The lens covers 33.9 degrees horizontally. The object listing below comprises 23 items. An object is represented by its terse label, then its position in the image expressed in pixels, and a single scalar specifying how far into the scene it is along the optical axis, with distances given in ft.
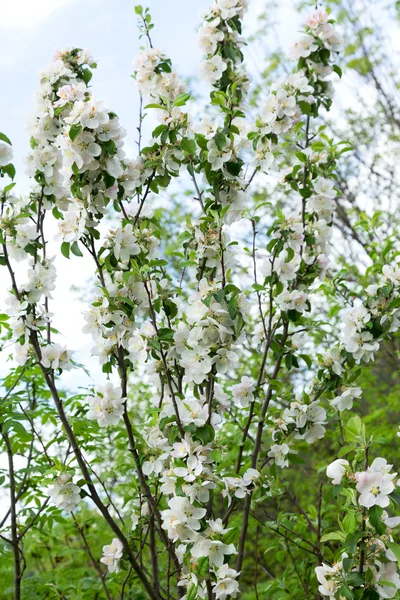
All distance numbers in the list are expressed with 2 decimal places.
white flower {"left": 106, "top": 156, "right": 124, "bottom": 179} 6.58
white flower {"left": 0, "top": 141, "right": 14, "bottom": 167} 7.13
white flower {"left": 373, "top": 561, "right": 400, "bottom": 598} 5.23
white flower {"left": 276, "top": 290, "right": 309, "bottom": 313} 8.20
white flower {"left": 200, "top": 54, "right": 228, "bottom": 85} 8.23
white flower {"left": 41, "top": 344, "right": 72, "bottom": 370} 7.18
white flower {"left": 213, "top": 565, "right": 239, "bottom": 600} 5.81
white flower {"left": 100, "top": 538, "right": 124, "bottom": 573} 7.18
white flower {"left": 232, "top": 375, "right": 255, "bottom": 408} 7.91
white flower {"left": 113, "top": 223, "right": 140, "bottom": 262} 6.82
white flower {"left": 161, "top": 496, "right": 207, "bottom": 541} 5.82
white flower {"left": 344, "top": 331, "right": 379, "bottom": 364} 7.88
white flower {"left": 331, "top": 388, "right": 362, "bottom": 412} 7.93
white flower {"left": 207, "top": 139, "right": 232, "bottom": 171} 6.74
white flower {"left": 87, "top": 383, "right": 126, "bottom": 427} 6.76
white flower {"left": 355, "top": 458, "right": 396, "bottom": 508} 4.94
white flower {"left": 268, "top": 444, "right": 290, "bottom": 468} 7.97
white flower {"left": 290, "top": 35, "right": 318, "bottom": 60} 9.40
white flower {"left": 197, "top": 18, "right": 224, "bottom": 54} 8.39
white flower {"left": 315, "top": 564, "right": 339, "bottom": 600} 5.48
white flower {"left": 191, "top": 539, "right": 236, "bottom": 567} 5.77
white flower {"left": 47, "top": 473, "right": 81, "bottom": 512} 6.93
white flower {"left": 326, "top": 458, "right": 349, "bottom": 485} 5.35
